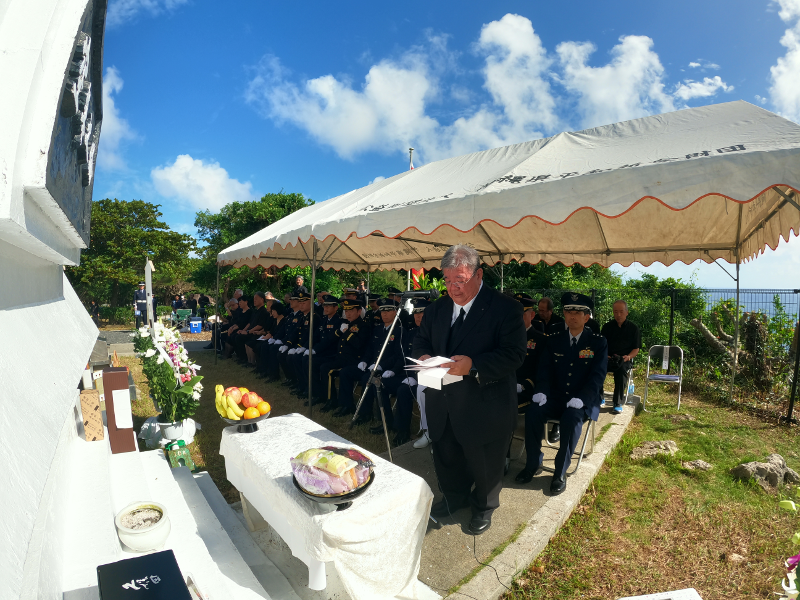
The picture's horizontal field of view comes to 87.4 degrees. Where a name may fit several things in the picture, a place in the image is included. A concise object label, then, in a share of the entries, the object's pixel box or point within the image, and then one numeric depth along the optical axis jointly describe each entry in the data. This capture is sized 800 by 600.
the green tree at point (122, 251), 21.31
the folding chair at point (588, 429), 4.15
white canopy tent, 2.42
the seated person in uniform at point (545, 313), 7.17
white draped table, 2.07
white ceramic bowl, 2.23
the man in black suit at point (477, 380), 2.91
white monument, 0.66
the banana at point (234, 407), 3.11
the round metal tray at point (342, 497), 2.03
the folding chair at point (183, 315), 19.26
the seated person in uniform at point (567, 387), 3.87
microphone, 3.68
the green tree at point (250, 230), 20.53
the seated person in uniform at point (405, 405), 5.20
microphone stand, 4.22
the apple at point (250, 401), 3.17
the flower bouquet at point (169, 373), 4.61
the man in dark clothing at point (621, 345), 6.02
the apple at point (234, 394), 3.18
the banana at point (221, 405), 3.08
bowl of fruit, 3.08
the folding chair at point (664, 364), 6.45
